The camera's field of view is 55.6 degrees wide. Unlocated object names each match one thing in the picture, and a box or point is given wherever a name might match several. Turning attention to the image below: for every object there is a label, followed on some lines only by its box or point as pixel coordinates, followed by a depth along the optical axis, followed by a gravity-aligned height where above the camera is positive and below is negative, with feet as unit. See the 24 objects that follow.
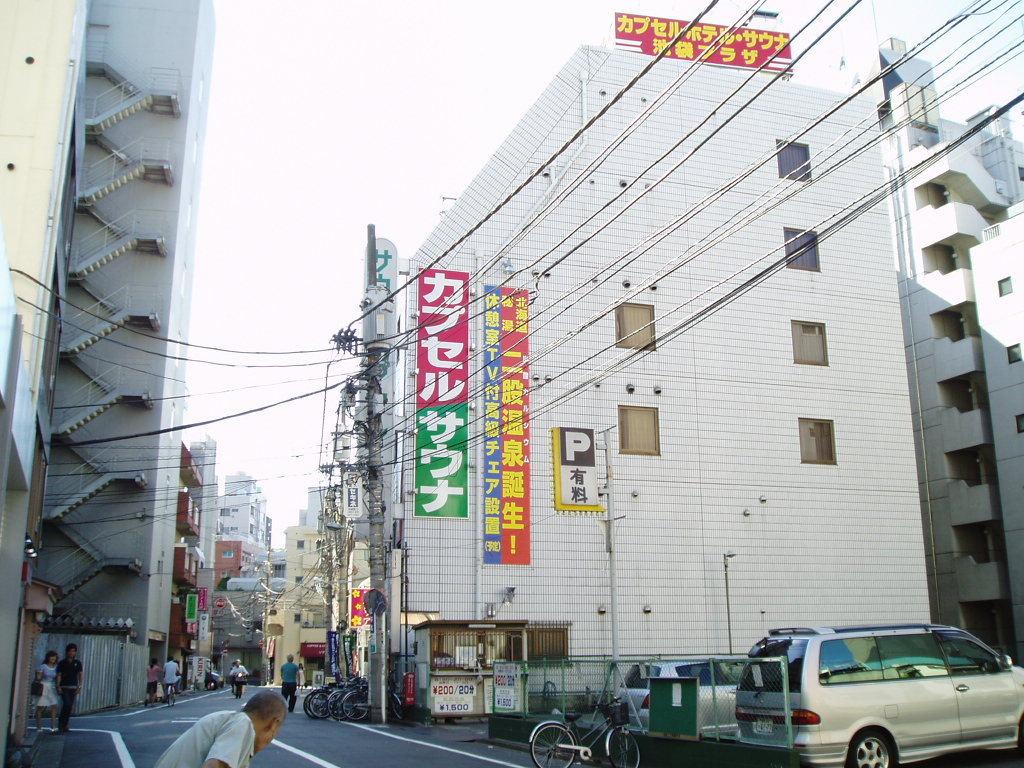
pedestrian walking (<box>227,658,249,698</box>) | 114.83 -7.48
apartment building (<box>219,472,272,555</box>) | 354.13 +36.59
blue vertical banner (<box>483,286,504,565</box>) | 81.25 +14.42
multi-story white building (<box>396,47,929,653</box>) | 83.56 +19.21
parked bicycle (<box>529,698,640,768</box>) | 41.98 -5.51
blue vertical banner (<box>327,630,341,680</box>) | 138.51 -5.12
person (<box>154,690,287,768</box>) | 16.16 -2.05
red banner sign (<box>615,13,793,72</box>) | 94.22 +55.51
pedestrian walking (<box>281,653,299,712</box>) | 82.99 -5.15
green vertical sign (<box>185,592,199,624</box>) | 170.30 +1.68
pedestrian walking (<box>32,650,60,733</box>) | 62.69 -4.50
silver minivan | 36.27 -3.24
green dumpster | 40.42 -3.94
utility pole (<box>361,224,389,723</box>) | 71.05 +7.94
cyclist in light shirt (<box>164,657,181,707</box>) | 102.27 -6.36
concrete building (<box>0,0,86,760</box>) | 44.75 +19.96
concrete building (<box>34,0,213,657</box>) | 119.14 +37.44
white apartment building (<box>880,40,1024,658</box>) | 110.73 +28.28
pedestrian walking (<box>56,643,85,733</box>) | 62.75 -4.23
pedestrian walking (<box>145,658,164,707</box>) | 112.57 -7.66
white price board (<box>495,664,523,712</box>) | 56.29 -4.24
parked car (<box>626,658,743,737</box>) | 39.06 -3.46
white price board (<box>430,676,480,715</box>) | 69.36 -5.72
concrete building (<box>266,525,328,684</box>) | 236.43 -3.63
